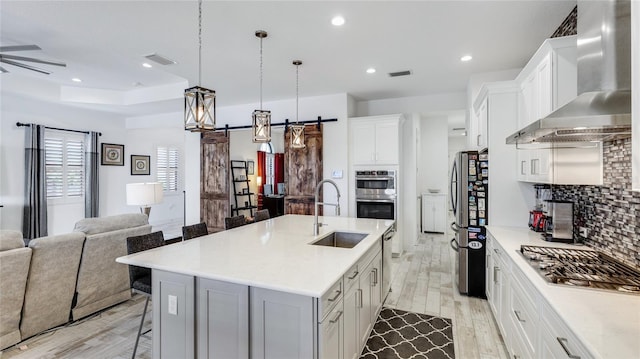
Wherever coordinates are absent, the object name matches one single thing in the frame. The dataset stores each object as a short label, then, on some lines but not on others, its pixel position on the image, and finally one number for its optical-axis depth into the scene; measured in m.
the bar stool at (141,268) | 2.34
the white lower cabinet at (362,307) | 1.97
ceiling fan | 3.27
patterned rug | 2.49
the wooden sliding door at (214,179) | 6.29
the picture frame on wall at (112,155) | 6.78
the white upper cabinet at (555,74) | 2.22
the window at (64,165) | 5.87
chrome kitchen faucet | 2.85
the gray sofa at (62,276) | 2.44
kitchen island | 1.56
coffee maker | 2.48
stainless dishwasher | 3.20
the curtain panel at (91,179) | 6.39
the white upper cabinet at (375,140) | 5.17
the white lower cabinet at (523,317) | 1.29
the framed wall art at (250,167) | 8.25
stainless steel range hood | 1.53
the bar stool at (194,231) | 2.85
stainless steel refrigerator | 3.54
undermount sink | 2.96
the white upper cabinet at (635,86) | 1.12
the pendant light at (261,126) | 3.26
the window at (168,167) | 8.08
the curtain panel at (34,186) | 5.39
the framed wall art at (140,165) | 7.40
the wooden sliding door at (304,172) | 5.53
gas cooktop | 1.52
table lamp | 4.12
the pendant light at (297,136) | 3.89
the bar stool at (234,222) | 3.40
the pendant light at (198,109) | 2.25
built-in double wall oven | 5.16
